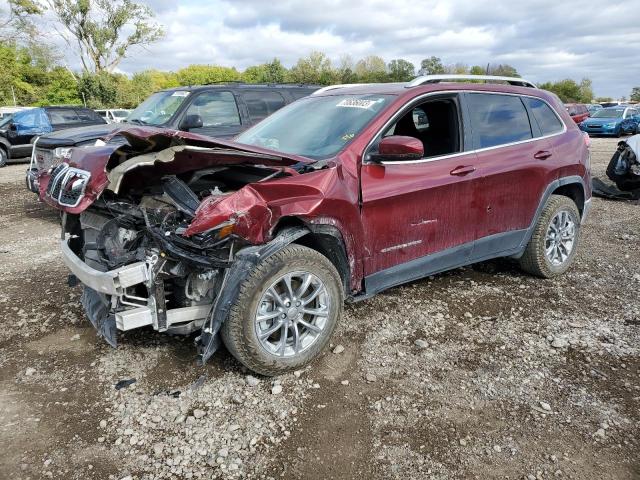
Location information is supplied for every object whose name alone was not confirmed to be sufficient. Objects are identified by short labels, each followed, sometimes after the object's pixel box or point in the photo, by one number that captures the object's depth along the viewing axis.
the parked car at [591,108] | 30.87
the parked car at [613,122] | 25.67
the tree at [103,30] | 41.22
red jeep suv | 2.97
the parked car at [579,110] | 25.19
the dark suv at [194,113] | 7.55
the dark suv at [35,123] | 14.49
